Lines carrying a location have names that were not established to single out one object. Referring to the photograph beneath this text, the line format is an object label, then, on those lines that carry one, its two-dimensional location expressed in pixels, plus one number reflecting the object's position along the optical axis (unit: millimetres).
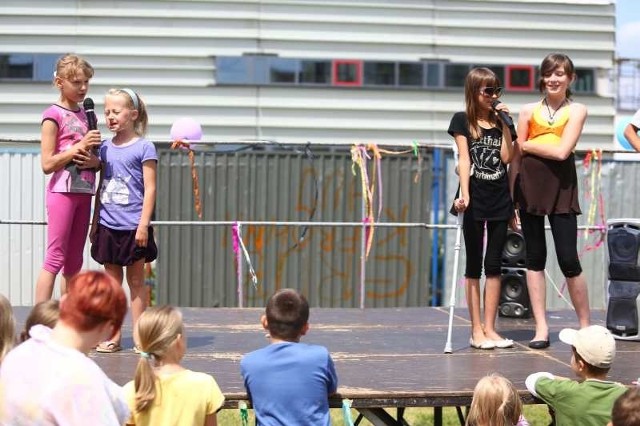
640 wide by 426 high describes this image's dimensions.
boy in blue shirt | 6972
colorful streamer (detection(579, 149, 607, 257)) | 18833
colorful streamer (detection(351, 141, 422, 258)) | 16075
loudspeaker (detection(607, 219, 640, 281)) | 10471
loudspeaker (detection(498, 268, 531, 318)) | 12277
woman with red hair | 4683
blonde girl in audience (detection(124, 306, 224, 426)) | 6375
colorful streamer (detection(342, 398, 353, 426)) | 7376
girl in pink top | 8968
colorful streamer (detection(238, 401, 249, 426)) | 7282
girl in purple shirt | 9056
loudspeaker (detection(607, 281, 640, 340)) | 10532
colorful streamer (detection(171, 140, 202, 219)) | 13831
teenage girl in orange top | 9397
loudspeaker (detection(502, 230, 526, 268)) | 12713
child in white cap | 7105
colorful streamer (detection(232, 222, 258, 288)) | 14013
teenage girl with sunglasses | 9303
